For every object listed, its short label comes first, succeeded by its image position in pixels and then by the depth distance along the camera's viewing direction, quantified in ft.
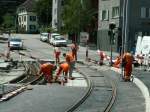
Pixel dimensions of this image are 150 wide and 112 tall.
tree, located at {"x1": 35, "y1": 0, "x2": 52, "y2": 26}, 422.53
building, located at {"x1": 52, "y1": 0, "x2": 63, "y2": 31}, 368.83
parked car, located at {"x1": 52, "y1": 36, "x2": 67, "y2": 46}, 251.99
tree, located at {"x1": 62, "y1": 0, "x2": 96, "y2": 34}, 271.28
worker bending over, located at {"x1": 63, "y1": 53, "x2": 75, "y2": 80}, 103.96
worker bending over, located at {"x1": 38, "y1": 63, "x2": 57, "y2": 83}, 95.49
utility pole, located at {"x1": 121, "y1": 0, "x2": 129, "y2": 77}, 151.23
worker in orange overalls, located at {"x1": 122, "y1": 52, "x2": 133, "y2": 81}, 100.91
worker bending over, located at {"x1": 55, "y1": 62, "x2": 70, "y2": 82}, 98.12
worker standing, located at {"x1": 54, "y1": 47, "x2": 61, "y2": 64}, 146.96
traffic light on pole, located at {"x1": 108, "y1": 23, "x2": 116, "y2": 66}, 142.36
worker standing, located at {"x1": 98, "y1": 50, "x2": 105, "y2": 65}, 153.38
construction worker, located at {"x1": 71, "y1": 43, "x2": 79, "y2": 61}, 148.75
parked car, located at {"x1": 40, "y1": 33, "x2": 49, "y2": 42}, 281.66
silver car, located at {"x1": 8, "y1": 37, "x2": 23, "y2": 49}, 225.56
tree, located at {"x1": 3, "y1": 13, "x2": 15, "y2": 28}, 466.29
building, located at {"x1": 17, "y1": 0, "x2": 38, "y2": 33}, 466.29
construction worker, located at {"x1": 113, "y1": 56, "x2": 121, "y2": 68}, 142.86
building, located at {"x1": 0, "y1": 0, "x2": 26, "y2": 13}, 567.59
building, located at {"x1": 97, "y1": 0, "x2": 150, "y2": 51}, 225.35
